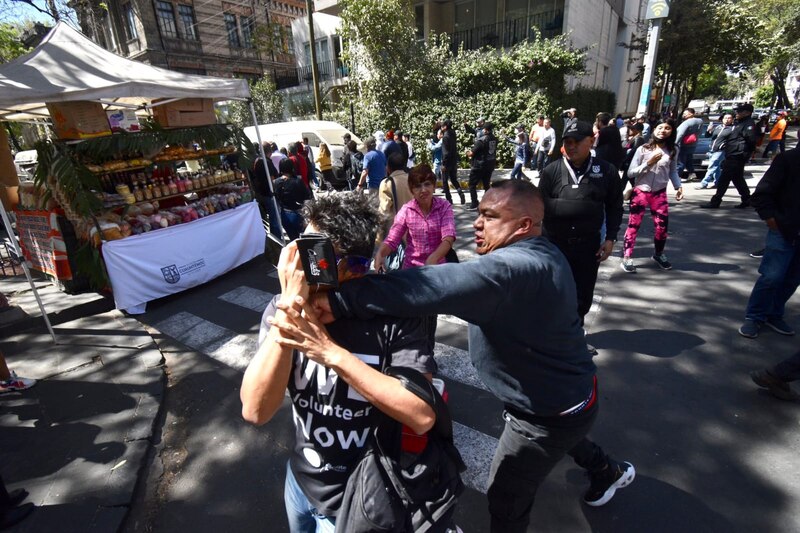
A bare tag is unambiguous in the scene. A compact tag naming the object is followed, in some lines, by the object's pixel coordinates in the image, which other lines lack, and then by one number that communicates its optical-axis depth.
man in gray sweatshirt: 1.20
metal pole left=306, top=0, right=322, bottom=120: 17.66
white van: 15.37
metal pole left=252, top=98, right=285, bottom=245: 6.80
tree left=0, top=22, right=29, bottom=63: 16.58
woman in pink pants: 5.30
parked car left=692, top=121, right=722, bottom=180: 11.62
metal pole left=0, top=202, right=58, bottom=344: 4.25
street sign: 10.84
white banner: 5.45
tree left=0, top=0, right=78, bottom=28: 14.29
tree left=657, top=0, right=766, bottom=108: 17.97
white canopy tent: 4.59
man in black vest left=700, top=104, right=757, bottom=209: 7.95
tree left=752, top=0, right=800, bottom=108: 19.80
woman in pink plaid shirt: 3.30
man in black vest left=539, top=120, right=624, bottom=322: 3.32
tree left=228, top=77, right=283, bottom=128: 25.66
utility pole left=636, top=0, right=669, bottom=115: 10.89
